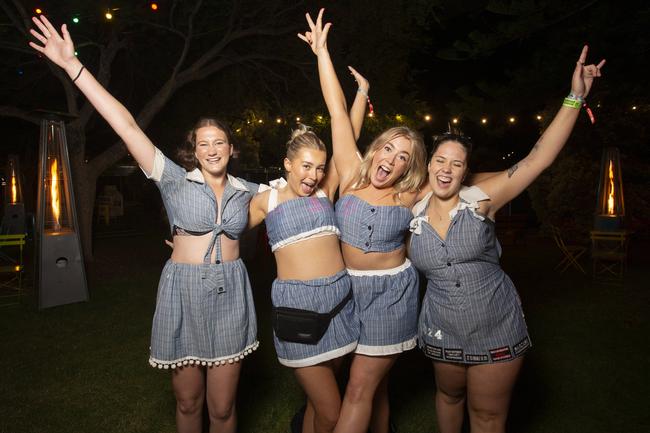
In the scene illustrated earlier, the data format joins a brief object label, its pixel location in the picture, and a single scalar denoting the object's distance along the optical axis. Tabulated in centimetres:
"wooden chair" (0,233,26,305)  764
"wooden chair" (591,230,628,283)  946
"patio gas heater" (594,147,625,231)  1055
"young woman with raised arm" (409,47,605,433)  283
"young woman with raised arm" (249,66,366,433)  279
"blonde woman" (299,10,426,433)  292
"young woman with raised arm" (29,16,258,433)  295
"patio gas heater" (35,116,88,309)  759
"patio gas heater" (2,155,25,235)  1143
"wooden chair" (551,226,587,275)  1023
